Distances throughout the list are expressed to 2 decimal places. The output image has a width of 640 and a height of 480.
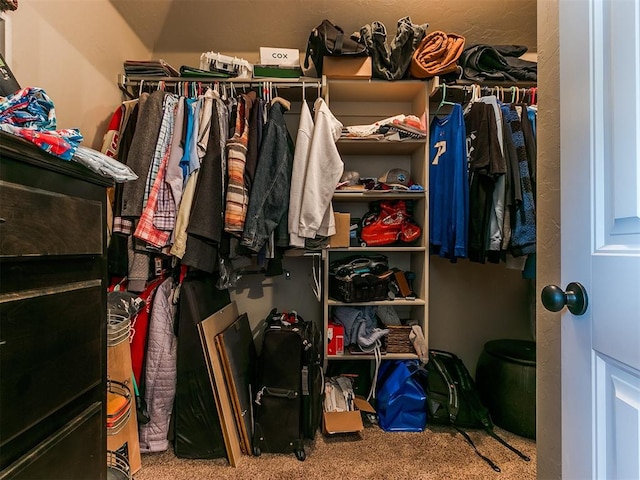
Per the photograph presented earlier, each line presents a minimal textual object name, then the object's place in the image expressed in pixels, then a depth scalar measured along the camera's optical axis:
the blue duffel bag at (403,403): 1.75
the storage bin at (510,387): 1.69
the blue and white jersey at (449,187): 1.67
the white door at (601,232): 0.48
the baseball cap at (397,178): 1.91
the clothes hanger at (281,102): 1.68
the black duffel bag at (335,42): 1.70
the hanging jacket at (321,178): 1.56
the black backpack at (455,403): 1.73
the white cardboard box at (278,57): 1.82
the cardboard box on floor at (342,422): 1.64
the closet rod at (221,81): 1.76
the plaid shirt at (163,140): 1.51
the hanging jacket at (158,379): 1.55
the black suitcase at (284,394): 1.55
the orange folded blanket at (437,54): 1.76
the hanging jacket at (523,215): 1.57
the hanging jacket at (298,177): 1.58
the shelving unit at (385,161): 1.82
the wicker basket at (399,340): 1.86
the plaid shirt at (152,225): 1.46
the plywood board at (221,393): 1.50
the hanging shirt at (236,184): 1.48
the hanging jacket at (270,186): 1.50
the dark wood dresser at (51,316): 0.61
